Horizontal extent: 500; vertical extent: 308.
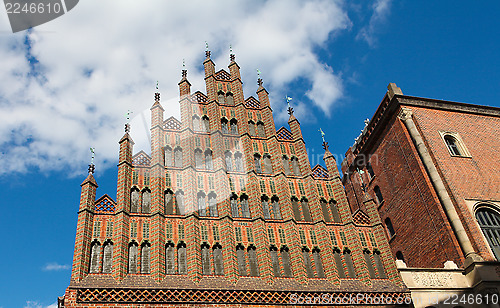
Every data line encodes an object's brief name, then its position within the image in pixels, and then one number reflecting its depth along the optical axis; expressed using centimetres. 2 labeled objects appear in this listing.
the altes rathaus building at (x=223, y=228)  1695
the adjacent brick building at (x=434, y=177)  1934
